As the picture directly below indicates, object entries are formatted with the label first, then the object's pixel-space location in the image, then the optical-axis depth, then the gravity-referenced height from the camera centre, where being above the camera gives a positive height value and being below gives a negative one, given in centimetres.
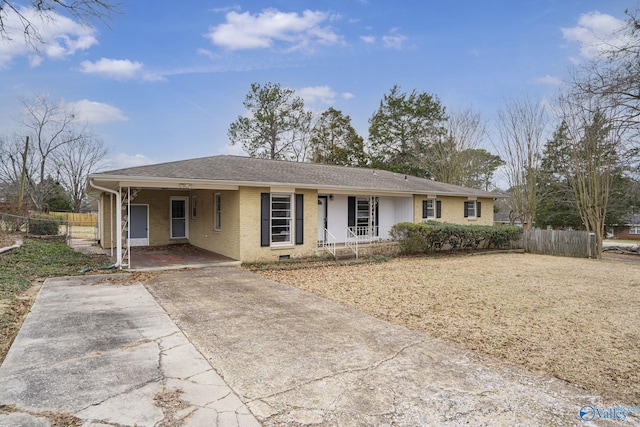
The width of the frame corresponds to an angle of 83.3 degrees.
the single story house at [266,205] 1162 +53
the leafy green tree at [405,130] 3231 +807
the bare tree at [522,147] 2233 +448
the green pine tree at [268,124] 3181 +839
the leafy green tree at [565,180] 2082 +239
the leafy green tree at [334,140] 3281 +716
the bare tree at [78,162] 3641 +600
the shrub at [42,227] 1875 -38
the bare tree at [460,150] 2798 +541
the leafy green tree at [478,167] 2878 +435
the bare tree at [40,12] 579 +341
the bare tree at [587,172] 1972 +260
